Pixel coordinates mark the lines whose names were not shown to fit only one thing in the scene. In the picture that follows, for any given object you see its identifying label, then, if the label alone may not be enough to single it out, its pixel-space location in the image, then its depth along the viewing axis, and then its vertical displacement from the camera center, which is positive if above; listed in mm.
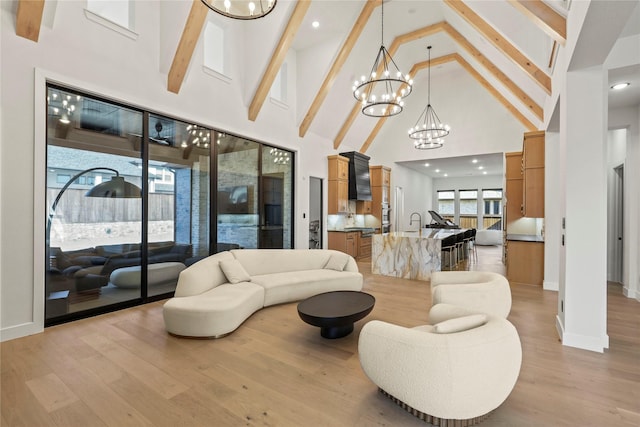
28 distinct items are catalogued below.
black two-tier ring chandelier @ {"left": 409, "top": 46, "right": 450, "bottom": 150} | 7620 +2637
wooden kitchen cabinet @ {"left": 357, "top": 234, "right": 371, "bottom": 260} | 8874 -1056
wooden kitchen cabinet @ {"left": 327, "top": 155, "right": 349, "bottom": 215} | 8758 +871
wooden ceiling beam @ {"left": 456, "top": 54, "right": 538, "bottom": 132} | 8062 +3403
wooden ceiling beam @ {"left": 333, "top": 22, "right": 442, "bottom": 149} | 7305 +4553
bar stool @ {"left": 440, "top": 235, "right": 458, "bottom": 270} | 6562 -766
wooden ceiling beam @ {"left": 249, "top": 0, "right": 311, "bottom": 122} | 5086 +3014
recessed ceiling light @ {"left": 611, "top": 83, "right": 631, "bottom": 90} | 3791 +1712
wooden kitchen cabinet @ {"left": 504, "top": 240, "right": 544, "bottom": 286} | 5641 -957
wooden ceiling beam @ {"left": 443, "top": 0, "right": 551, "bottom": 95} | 4816 +2980
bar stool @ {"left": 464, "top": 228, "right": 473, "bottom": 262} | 8514 -823
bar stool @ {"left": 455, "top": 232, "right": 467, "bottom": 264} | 7774 -948
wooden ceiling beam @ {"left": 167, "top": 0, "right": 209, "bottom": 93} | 4211 +2582
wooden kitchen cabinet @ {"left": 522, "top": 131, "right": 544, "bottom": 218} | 5512 +765
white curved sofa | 3176 -999
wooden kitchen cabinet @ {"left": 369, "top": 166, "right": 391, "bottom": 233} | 10148 +799
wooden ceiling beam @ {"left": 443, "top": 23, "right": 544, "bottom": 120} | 6434 +3294
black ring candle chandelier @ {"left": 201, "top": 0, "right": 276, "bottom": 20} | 2494 +1827
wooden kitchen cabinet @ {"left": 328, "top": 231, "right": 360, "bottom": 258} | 8453 -823
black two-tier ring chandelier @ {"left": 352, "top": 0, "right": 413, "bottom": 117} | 5319 +3222
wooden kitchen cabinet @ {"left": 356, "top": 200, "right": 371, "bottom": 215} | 9900 +231
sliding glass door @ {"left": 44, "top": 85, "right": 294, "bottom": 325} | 3721 +191
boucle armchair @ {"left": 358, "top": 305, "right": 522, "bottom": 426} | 1733 -955
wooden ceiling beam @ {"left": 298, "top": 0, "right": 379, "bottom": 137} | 6182 +3555
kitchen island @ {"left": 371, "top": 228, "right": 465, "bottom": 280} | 5980 -874
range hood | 9133 +1172
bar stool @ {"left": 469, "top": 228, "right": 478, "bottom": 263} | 8752 -1162
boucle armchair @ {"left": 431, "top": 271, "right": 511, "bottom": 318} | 2980 -851
